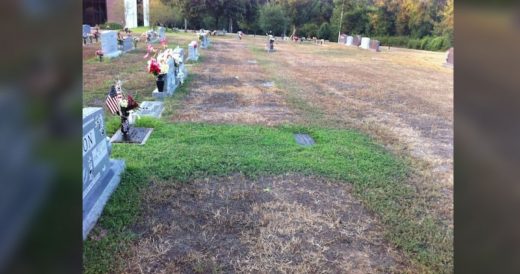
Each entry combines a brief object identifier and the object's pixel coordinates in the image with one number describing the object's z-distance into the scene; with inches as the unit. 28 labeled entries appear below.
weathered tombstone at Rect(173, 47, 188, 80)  444.3
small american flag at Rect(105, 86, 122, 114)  230.1
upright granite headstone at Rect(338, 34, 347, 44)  1625.5
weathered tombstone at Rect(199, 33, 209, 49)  999.0
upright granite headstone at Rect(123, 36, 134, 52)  782.8
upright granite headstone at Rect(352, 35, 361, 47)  1457.9
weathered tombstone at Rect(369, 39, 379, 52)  1247.2
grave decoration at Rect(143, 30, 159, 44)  1071.1
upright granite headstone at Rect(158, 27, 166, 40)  1183.3
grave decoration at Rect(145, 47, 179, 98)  355.3
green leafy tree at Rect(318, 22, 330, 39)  1889.8
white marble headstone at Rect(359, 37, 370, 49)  1339.3
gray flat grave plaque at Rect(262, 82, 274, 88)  459.8
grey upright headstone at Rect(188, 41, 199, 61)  684.1
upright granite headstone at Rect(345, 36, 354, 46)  1525.6
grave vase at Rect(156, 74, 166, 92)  359.5
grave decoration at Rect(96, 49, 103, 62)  621.3
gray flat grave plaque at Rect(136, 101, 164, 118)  296.0
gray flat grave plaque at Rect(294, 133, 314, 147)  244.7
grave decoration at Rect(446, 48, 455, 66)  794.2
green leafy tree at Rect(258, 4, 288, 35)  1875.0
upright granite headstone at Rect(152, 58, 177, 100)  361.1
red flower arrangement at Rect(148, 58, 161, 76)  353.1
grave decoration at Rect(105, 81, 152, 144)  230.2
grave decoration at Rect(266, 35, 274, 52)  1022.0
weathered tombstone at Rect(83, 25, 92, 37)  1015.6
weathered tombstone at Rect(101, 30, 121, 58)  669.9
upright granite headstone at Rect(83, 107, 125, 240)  135.8
